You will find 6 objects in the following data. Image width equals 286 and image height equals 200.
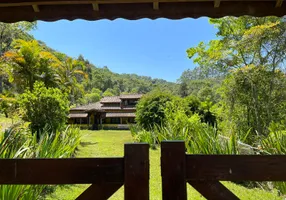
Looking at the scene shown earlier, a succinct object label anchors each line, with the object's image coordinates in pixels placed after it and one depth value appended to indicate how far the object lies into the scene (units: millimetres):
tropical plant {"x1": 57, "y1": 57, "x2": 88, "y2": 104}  20789
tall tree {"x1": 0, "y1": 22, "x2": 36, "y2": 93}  18984
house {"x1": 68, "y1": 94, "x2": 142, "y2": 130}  29219
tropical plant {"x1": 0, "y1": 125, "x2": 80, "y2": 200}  2684
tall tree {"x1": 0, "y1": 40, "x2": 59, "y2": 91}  13547
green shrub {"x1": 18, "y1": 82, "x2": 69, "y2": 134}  9258
